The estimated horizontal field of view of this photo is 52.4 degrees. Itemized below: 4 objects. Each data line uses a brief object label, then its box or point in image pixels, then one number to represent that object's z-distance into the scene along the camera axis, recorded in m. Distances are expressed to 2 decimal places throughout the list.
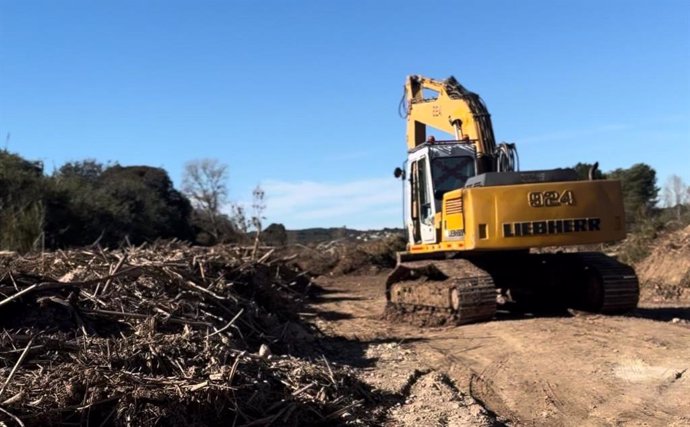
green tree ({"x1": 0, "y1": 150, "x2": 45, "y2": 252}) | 12.95
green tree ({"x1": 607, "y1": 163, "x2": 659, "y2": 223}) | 31.81
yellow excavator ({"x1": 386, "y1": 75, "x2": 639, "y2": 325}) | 10.30
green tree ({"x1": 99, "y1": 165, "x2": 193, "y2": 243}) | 25.02
